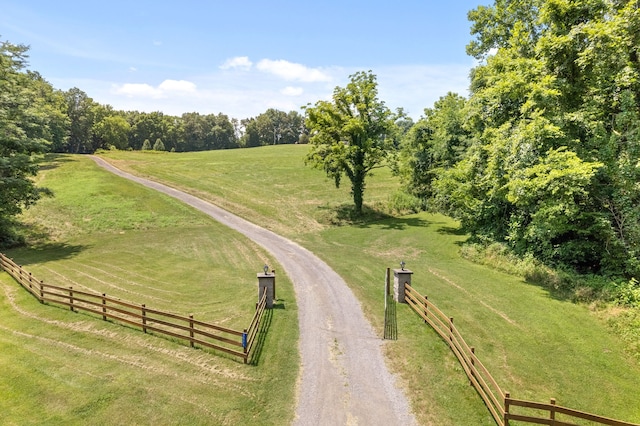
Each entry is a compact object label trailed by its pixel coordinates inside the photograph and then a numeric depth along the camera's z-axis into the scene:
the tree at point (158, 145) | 112.06
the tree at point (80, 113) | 102.94
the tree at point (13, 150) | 27.98
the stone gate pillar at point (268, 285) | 17.23
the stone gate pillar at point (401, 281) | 18.69
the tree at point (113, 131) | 100.44
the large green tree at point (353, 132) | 41.50
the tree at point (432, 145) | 37.33
